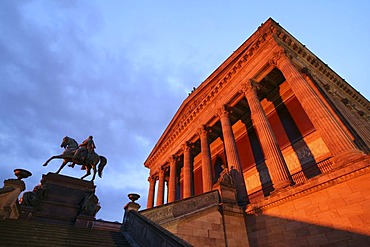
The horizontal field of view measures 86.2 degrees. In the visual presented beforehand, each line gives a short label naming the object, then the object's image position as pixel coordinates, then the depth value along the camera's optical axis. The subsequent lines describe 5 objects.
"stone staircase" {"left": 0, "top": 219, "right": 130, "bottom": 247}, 5.20
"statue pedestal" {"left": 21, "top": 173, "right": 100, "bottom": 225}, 8.30
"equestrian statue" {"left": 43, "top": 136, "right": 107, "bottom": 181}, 10.70
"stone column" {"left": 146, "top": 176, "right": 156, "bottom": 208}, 23.02
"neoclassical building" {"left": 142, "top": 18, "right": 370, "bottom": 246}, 6.84
